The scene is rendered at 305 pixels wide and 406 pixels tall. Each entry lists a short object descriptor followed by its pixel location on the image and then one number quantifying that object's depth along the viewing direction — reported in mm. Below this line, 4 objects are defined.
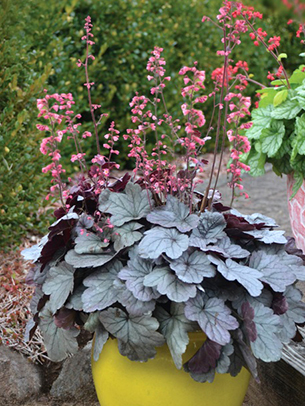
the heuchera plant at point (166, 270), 1663
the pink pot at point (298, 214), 2633
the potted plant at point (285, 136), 2518
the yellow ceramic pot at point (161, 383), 1752
